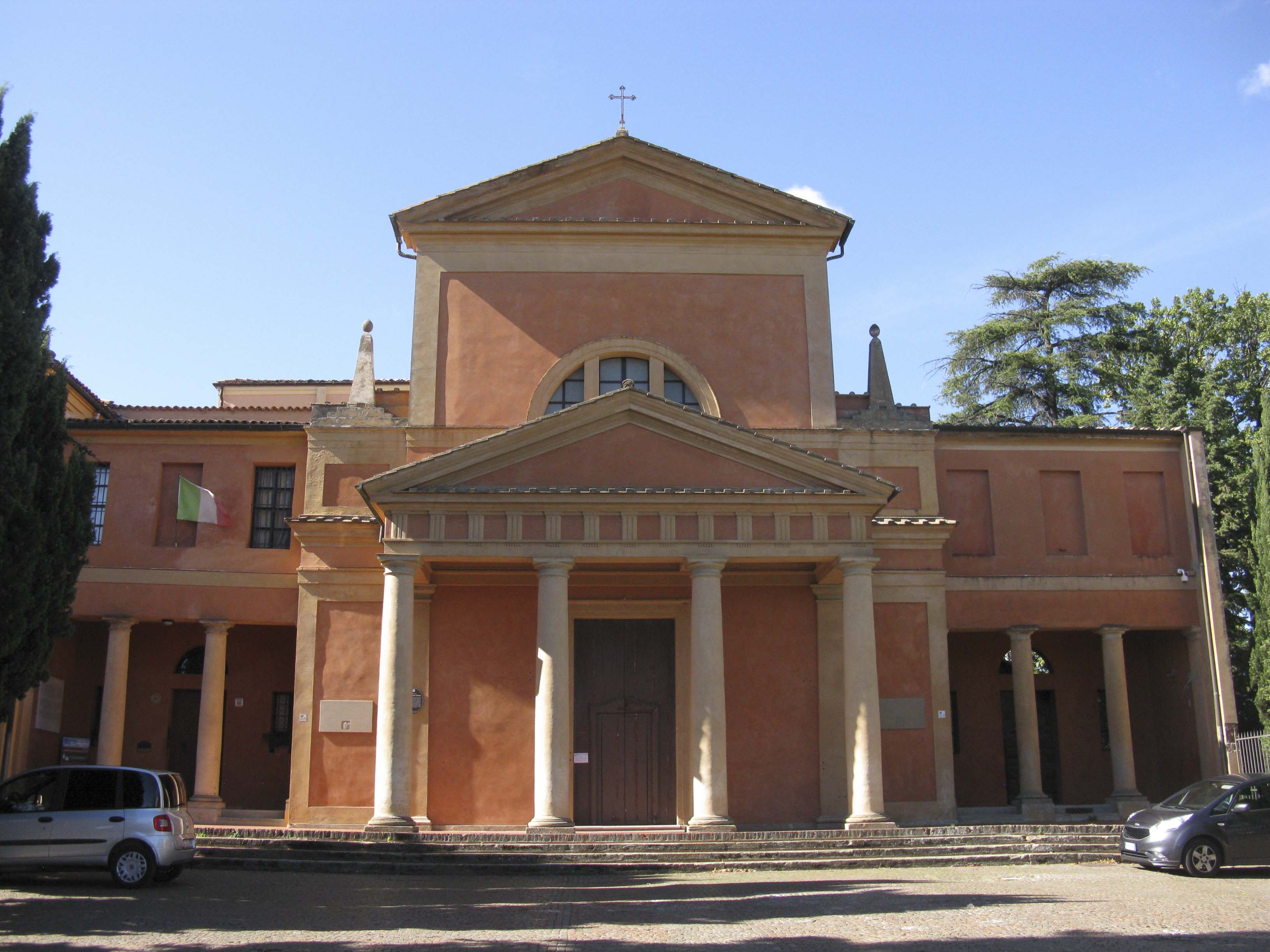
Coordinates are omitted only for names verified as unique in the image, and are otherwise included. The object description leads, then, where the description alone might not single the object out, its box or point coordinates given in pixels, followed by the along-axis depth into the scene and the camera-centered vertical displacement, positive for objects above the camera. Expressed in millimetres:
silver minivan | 14211 -1266
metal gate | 21922 -641
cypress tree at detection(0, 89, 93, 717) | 13484 +3145
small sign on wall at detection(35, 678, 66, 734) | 22516 +314
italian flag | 22703 +4270
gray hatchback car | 16016 -1592
